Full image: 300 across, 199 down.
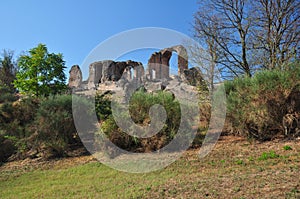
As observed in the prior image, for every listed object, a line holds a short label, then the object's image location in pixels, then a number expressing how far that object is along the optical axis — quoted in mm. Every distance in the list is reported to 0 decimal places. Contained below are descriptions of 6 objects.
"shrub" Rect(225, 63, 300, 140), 5598
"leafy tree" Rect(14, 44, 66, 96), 12289
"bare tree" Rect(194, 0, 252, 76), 10096
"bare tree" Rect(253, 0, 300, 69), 8867
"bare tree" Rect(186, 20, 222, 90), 10293
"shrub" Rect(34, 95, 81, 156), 6860
